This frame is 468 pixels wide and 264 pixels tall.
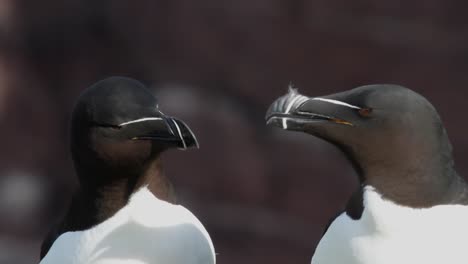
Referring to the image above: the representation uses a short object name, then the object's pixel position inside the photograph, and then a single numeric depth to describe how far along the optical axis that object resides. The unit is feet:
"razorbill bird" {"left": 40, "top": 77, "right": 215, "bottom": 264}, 21.08
